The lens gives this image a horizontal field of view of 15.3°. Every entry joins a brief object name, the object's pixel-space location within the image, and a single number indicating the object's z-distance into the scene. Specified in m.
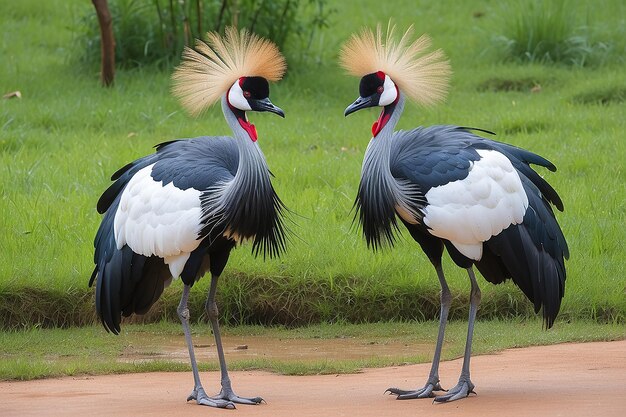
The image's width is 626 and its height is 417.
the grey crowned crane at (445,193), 12.21
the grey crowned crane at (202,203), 12.33
